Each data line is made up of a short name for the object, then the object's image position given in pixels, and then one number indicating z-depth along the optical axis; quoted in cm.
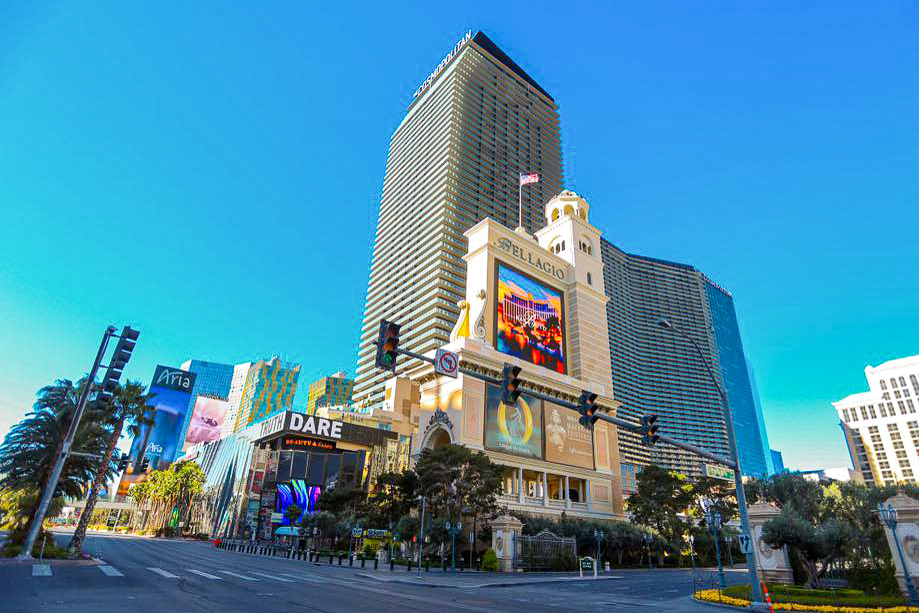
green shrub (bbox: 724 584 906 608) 1738
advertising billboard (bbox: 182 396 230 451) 14162
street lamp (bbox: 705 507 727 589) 2631
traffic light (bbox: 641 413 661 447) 1722
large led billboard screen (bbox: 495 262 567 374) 6197
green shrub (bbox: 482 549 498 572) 3834
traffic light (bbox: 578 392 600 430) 1598
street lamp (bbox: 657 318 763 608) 1872
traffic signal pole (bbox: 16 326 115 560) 2512
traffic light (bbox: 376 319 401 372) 1266
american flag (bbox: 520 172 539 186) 7400
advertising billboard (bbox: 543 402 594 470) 5962
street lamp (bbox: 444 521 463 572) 3800
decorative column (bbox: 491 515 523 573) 3859
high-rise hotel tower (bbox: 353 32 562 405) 11825
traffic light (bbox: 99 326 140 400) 2322
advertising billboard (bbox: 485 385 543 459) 5453
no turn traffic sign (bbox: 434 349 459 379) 1441
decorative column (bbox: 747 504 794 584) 2561
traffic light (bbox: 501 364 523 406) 1528
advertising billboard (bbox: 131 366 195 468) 12925
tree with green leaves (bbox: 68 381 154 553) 3475
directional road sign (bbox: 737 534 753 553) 1888
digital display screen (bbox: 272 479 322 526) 8325
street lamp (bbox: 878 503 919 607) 1939
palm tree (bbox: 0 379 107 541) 3372
